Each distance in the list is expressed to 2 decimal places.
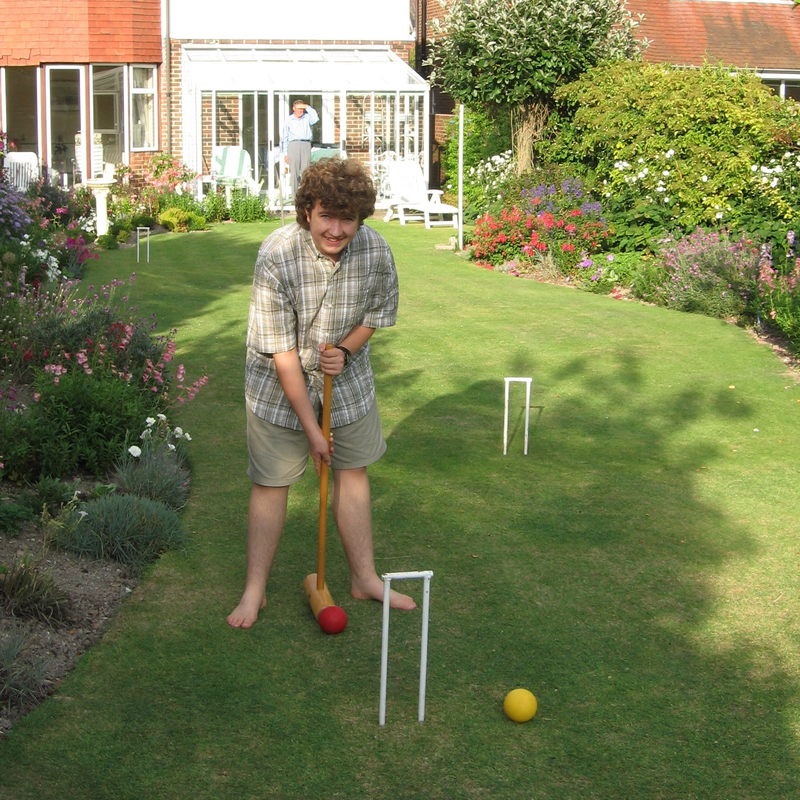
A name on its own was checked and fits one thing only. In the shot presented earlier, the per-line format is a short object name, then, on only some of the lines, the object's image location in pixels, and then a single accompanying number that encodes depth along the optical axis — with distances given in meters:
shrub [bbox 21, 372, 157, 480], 5.94
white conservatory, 22.12
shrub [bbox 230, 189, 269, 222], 20.02
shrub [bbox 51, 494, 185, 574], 5.13
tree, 15.83
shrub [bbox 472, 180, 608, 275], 13.96
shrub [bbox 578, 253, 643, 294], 13.23
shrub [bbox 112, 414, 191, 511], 5.76
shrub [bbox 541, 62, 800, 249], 12.45
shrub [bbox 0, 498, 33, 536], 5.22
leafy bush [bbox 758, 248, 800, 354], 9.53
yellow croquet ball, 3.93
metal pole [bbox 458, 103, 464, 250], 15.62
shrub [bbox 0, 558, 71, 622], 4.44
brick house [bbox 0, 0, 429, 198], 21.83
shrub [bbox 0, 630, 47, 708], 3.94
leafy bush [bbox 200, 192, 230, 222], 19.81
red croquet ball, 4.52
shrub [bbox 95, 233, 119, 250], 16.06
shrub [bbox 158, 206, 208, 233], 18.44
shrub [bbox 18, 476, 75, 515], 5.52
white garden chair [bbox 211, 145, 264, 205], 21.70
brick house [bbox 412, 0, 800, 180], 25.33
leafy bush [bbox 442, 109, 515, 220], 17.39
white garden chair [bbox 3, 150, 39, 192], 16.20
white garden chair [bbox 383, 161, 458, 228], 20.48
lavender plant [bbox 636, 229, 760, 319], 11.34
